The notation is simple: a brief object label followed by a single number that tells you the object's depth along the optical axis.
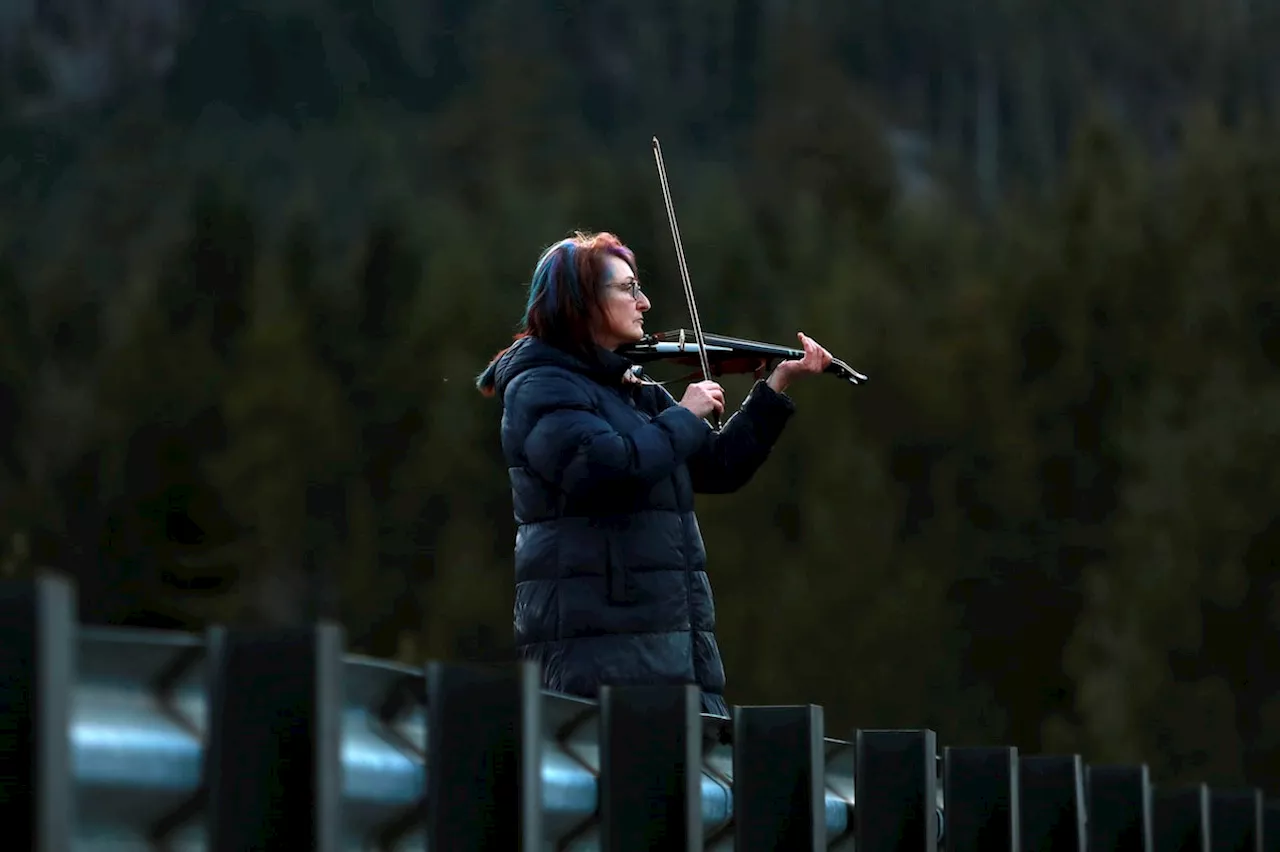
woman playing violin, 12.80
